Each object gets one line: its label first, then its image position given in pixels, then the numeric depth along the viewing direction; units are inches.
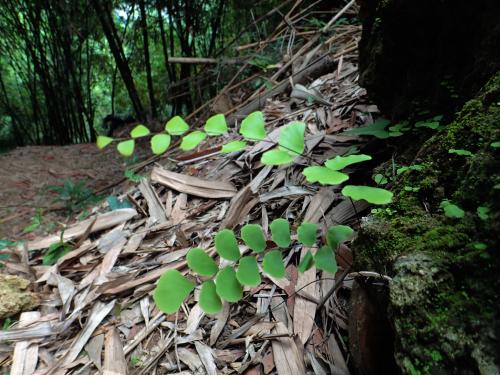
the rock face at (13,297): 18.4
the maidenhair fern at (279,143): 9.1
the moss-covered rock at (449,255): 7.5
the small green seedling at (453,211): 9.2
